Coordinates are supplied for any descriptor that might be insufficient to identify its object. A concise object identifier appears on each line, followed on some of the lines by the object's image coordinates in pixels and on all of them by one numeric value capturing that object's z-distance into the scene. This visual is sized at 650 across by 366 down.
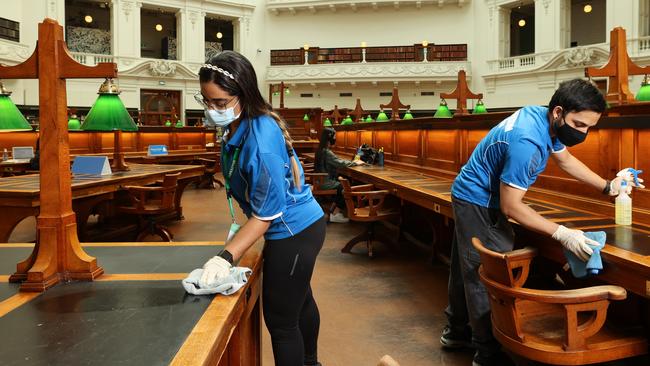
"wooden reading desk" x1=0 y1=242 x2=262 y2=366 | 1.01
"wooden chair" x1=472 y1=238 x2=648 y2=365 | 1.72
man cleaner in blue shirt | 2.00
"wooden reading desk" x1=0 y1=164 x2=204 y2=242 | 3.80
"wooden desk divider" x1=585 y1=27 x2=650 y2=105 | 3.21
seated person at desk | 6.81
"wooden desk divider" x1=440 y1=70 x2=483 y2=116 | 5.39
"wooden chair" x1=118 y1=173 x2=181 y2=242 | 5.23
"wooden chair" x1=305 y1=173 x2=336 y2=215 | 6.88
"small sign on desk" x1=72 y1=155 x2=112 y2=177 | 5.32
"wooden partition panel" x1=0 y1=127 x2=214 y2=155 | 10.66
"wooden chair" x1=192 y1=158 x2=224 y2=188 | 10.74
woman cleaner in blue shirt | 1.50
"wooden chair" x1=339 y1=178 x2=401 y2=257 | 5.00
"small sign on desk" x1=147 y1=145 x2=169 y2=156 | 9.72
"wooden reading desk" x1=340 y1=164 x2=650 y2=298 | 1.79
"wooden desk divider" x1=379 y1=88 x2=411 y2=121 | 8.13
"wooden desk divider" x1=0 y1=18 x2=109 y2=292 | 1.50
